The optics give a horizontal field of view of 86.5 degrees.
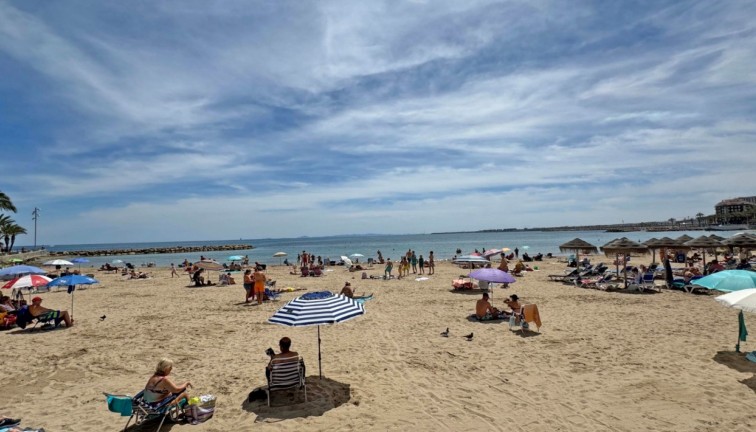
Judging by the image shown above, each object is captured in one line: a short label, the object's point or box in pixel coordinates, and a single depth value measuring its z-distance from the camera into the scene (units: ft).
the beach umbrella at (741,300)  20.62
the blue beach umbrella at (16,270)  43.73
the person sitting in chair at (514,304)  34.45
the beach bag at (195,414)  17.49
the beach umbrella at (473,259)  55.64
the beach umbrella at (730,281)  26.02
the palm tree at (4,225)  163.21
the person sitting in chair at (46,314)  35.42
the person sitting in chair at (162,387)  17.03
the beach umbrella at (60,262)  69.25
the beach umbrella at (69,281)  36.81
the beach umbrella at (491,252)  78.22
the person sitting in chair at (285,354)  19.48
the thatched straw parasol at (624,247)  54.19
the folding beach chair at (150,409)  16.52
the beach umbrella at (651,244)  61.51
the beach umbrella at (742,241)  57.27
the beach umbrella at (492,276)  37.70
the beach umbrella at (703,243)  59.11
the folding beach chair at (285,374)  19.15
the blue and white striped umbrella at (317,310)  18.36
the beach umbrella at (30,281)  35.86
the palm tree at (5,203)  141.38
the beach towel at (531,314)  30.89
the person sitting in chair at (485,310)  35.53
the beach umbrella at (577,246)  62.75
